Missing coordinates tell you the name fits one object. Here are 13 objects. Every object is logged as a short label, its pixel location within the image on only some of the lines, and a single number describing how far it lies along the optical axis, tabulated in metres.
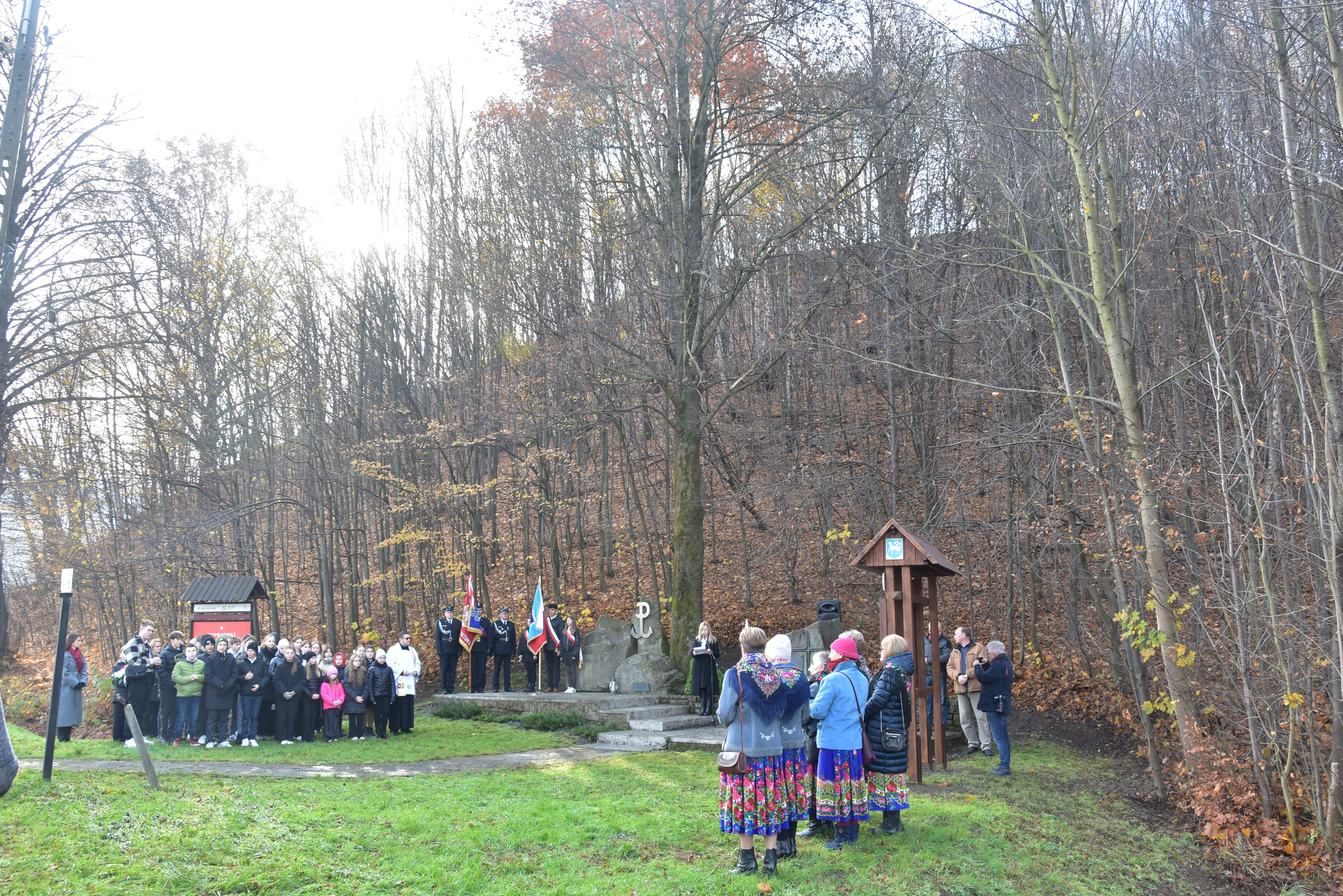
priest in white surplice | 14.27
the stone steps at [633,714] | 14.59
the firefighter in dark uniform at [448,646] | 18.14
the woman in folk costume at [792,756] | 6.39
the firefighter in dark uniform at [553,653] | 17.75
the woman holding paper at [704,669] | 14.76
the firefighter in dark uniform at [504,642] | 17.98
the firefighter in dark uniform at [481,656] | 18.11
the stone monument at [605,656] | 17.47
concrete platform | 14.70
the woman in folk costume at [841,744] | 6.88
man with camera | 10.27
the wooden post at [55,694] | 8.61
